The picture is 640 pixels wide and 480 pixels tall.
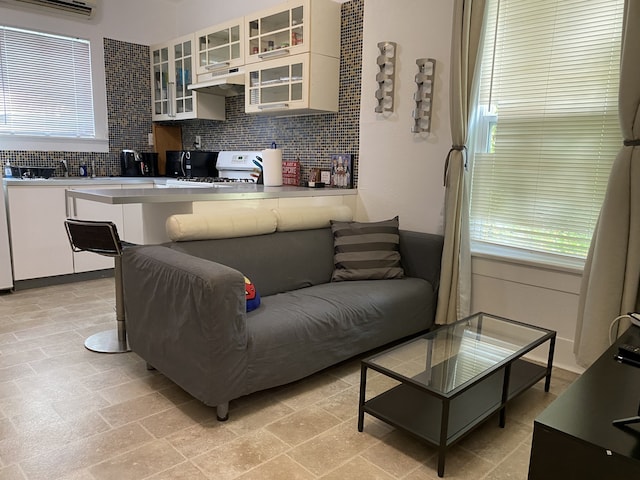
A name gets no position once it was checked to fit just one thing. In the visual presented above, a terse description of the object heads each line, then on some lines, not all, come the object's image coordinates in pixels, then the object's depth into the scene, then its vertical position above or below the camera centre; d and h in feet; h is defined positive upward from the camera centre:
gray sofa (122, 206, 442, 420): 6.35 -2.45
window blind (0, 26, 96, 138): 14.17 +2.28
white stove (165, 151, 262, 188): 13.88 -0.35
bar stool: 8.13 -1.67
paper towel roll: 12.71 -0.14
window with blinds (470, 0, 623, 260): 7.97 +0.84
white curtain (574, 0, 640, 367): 6.93 -0.97
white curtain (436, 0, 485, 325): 8.98 -0.15
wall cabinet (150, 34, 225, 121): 15.23 +2.51
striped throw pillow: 9.80 -1.90
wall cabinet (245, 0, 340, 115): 11.46 +2.75
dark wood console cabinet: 3.61 -2.18
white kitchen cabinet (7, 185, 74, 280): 12.53 -2.12
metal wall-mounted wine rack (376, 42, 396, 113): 10.77 +2.09
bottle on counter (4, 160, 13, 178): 14.02 -0.48
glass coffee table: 5.84 -2.83
